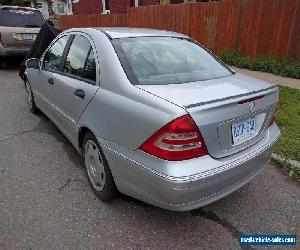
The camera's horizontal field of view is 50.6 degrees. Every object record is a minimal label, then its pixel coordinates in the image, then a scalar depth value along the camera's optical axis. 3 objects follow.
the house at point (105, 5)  16.25
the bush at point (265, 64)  7.42
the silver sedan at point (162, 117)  2.17
